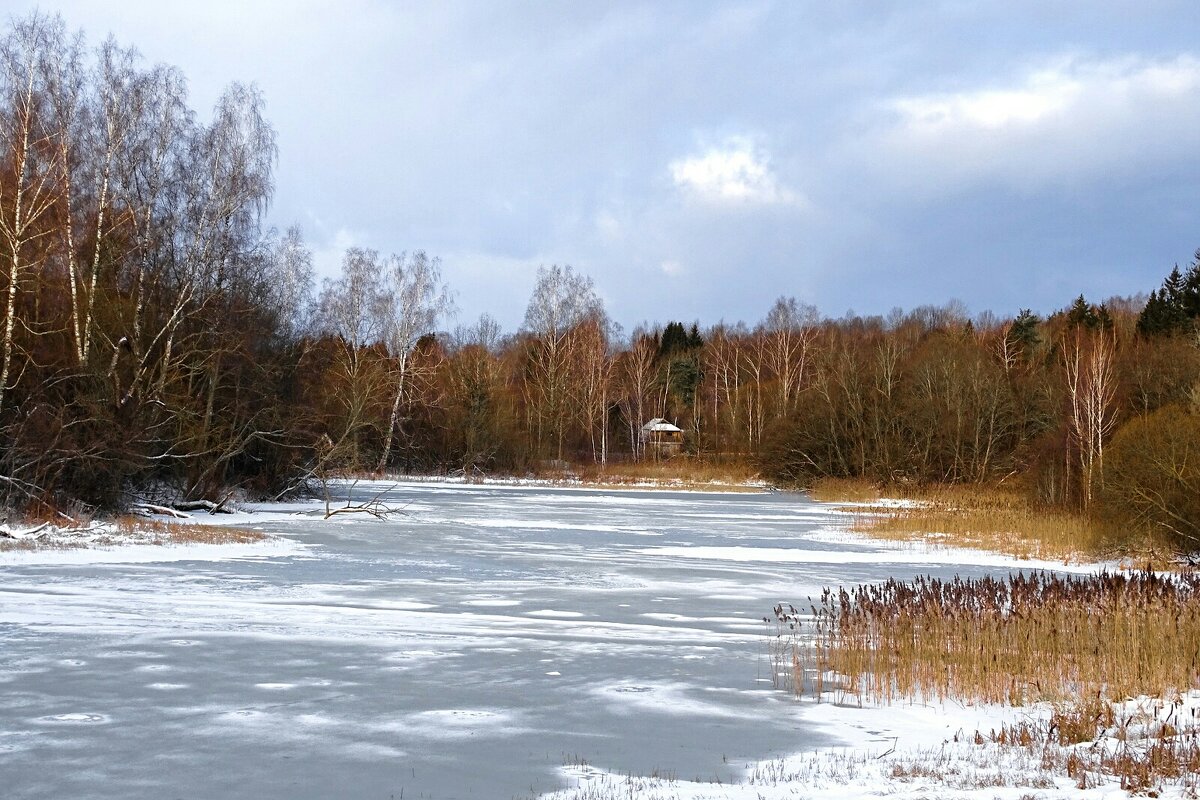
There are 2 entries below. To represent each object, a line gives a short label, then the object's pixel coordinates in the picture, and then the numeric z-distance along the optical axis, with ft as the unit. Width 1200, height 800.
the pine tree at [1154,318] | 203.03
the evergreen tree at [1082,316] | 258.45
